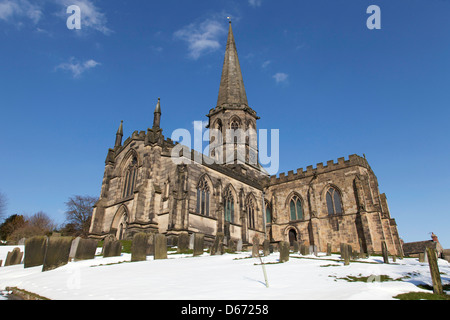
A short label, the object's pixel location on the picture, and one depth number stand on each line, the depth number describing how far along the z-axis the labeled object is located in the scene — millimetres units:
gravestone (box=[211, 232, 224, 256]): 14633
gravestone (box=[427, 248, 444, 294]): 6168
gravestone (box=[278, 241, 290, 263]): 12062
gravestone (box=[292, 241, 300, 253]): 18355
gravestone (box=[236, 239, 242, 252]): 18525
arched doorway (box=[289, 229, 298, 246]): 29259
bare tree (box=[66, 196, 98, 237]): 44156
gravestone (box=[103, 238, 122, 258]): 13102
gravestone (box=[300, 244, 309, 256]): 16205
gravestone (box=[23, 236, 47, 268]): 10961
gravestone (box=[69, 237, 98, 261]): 12188
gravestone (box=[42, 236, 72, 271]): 9683
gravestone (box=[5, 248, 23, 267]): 13712
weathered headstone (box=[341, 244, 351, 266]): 11373
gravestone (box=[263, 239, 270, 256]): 15044
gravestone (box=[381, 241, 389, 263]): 14469
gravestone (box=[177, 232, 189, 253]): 15915
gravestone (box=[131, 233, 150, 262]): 11688
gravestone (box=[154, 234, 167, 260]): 12312
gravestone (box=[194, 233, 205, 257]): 13873
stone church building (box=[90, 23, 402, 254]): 22172
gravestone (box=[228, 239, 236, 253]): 17703
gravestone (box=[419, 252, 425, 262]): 16194
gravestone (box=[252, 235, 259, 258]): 13766
